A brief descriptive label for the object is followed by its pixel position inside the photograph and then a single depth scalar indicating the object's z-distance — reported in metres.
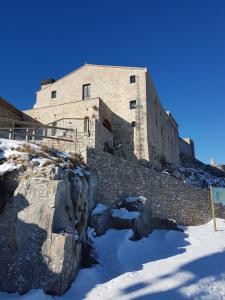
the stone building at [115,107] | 23.42
